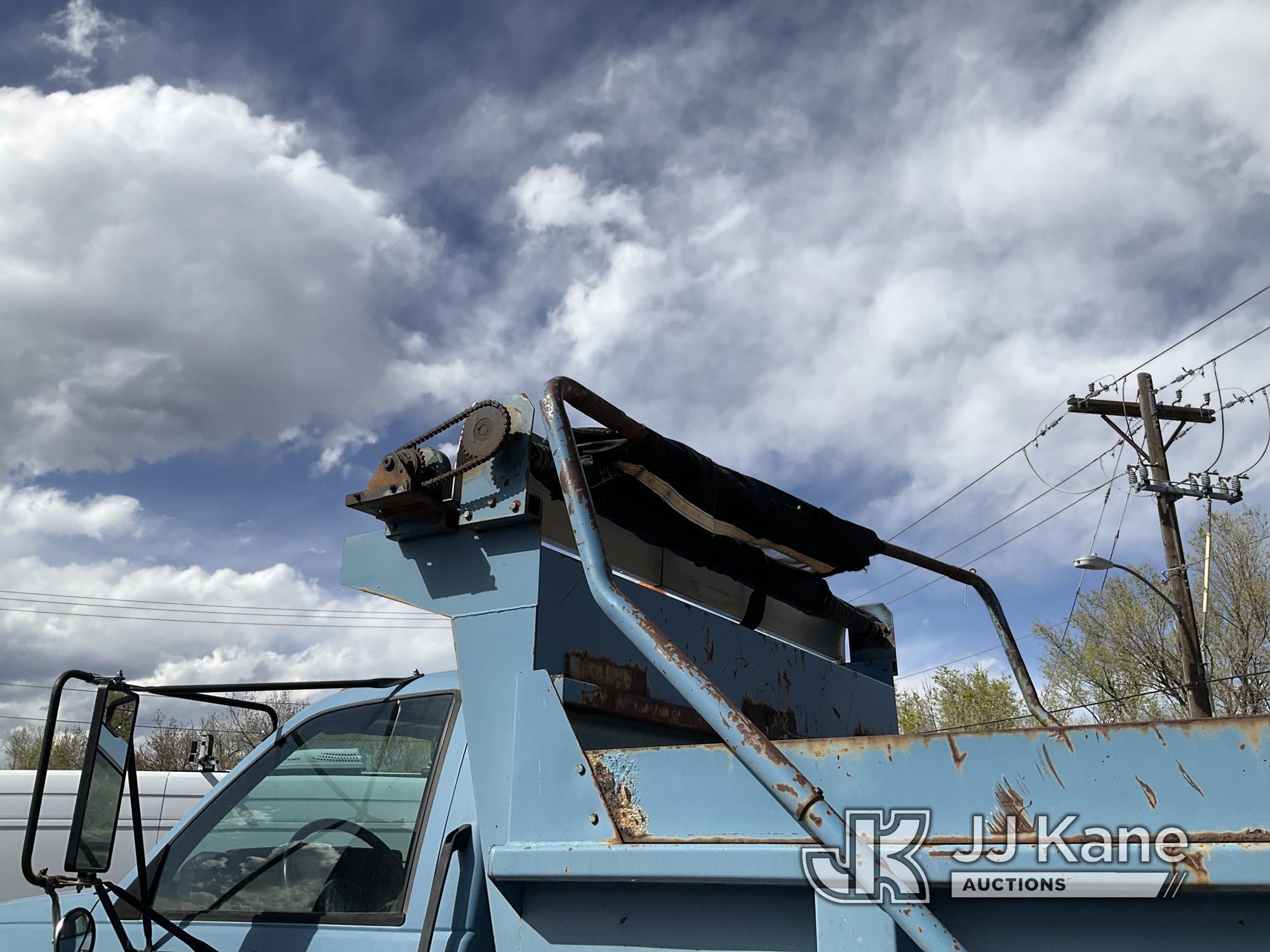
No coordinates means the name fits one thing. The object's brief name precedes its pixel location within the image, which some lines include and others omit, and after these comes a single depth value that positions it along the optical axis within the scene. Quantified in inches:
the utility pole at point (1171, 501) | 571.8
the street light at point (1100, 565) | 584.1
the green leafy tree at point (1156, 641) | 842.8
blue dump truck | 55.9
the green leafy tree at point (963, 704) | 952.9
